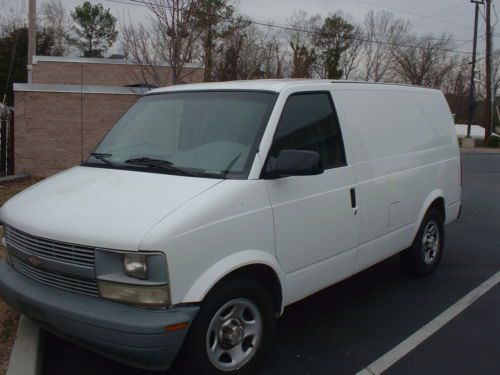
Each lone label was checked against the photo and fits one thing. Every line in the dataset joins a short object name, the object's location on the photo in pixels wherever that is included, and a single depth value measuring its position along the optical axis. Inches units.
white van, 115.2
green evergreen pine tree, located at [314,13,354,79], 1492.4
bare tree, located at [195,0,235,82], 435.8
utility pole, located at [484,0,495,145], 1328.7
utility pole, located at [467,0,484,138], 1354.6
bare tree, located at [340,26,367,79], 1587.1
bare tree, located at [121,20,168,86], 458.3
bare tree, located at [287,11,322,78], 1380.8
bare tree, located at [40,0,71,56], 1419.8
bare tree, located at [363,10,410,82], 1675.7
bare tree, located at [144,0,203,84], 407.8
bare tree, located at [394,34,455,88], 1763.0
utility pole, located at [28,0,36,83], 715.4
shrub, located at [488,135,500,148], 1385.3
